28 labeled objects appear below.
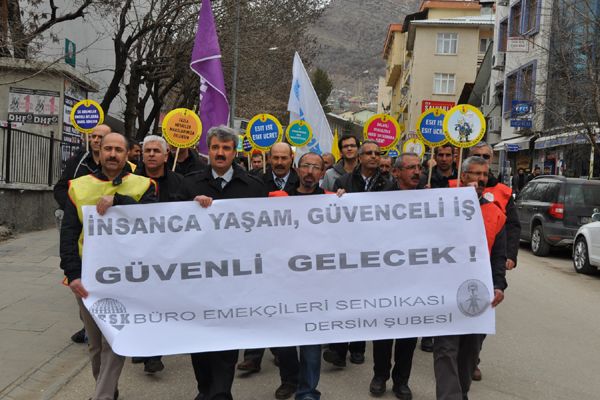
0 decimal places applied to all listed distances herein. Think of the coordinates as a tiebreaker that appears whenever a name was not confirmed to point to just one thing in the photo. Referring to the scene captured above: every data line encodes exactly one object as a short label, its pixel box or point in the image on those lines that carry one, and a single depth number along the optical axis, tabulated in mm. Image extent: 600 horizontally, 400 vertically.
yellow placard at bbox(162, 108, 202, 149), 7035
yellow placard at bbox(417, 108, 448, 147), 9450
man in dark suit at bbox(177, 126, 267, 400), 4273
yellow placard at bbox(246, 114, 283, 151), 9203
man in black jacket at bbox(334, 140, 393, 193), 5496
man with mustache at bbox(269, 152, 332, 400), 4434
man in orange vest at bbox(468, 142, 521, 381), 5172
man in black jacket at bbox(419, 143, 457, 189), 6617
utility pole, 19781
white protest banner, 4238
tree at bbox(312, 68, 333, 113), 105562
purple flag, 7738
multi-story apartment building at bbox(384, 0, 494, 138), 56656
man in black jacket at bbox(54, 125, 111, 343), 5646
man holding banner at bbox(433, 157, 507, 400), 4176
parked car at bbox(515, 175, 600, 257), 13484
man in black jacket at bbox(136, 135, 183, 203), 5180
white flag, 10508
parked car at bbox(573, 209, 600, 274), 11370
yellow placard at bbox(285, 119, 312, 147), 10188
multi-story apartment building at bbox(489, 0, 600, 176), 18172
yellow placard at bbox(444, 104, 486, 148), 6691
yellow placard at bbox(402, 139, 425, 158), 15023
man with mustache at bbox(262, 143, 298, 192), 5703
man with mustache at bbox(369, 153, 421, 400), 4840
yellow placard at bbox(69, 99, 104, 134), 10750
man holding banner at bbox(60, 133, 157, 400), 4145
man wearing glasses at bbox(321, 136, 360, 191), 7251
